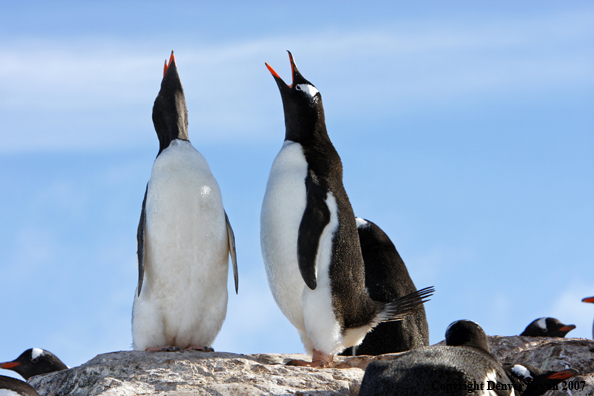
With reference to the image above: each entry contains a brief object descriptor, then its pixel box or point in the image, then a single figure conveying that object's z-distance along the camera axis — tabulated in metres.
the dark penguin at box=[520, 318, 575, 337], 17.09
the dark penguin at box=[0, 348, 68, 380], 13.10
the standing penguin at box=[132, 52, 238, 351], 9.86
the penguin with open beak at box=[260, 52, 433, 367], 9.55
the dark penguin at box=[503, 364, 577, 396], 8.47
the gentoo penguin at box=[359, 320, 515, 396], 6.79
